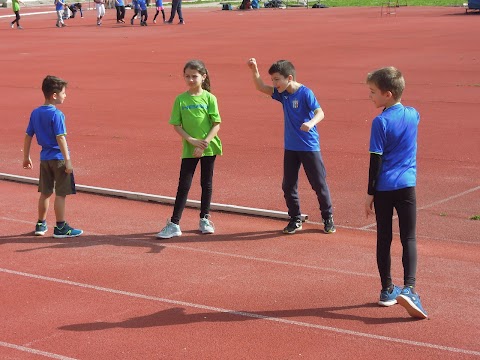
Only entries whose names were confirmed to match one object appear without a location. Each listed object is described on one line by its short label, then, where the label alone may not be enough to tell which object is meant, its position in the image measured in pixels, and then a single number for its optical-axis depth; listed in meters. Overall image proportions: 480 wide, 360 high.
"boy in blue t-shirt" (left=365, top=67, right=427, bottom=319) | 7.05
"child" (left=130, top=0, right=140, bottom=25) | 47.29
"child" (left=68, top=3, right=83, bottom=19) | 54.89
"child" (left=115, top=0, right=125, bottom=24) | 47.91
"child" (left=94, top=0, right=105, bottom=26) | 47.00
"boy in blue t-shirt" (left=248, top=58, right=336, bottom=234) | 9.51
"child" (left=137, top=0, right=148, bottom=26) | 46.22
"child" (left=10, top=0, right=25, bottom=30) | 44.46
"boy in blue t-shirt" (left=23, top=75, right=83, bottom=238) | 9.55
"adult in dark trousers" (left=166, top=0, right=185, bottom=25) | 45.95
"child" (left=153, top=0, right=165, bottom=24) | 47.44
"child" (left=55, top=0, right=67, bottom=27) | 46.50
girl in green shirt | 9.56
